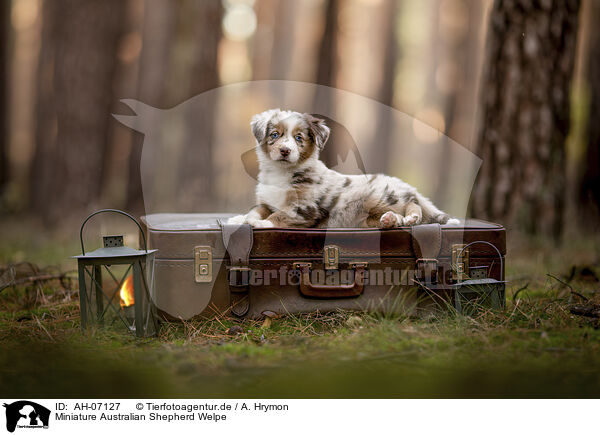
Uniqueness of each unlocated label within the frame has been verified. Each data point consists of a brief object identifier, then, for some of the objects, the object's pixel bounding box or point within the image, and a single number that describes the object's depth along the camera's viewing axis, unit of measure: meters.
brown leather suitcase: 2.91
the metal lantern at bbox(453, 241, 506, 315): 2.87
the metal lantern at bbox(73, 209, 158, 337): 2.58
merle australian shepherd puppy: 3.13
